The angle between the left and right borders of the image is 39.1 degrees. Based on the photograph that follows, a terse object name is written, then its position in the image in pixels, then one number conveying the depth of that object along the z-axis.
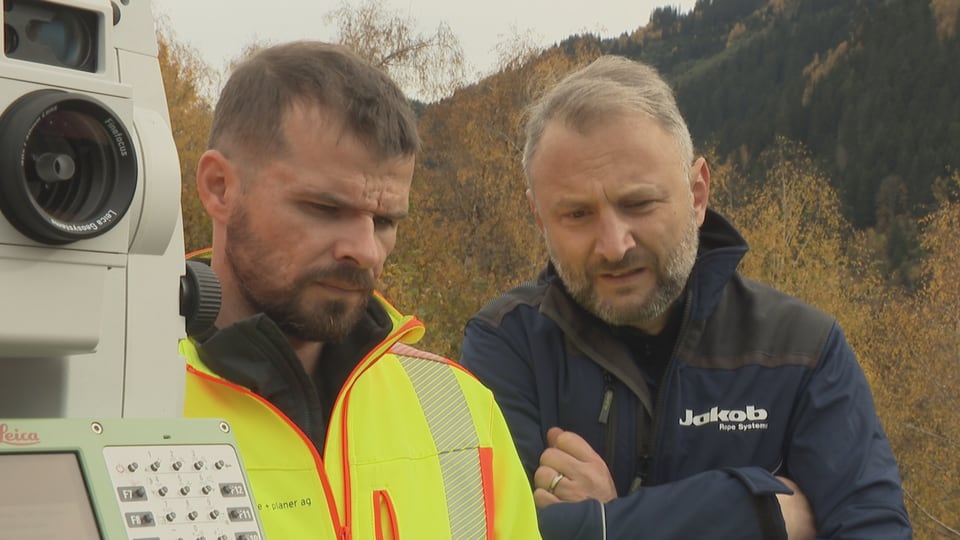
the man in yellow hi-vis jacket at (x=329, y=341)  2.55
